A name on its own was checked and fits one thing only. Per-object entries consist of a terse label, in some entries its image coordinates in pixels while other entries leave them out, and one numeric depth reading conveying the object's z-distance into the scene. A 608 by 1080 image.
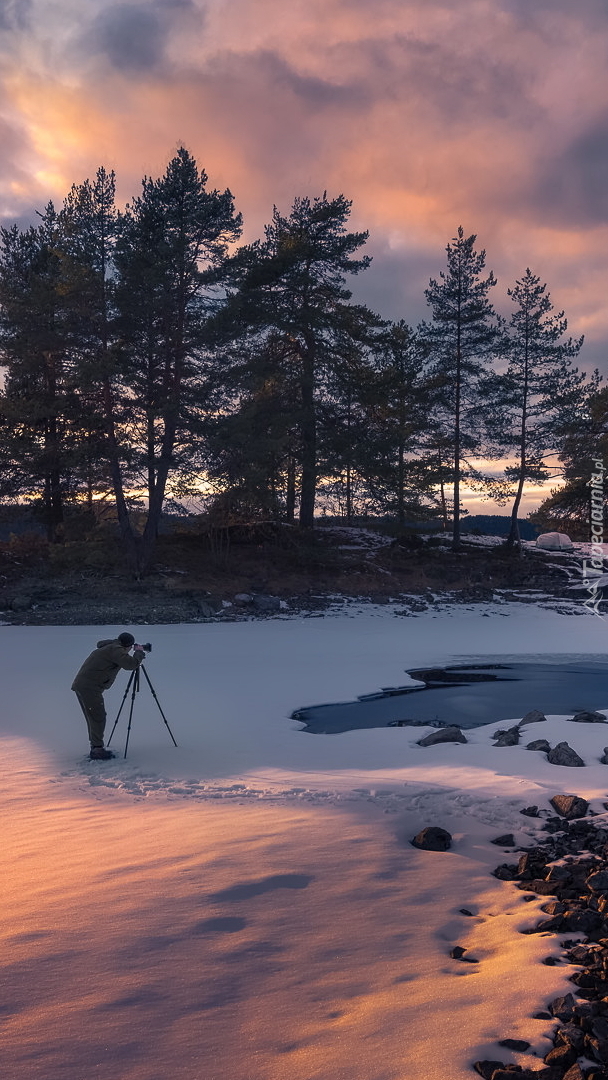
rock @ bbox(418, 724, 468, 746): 9.73
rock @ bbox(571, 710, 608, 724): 10.77
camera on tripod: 9.15
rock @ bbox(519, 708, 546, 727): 10.78
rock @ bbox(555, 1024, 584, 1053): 3.21
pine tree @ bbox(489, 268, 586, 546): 35.69
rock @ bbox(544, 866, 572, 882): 5.11
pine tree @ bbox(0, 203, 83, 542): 24.38
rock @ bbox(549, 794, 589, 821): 6.51
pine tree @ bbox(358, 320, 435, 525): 28.39
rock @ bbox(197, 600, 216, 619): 21.86
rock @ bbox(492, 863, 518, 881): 5.32
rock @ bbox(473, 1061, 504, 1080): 3.09
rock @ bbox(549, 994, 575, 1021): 3.46
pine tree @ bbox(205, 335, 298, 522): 24.45
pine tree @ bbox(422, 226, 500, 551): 34.72
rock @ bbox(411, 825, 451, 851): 5.89
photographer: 9.14
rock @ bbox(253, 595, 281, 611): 22.83
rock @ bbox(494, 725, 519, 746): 9.47
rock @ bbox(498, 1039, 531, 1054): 3.26
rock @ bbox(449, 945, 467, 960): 4.17
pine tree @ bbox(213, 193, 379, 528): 27.41
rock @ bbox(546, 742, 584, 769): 8.27
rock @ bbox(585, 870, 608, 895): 4.91
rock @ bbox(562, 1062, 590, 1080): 2.99
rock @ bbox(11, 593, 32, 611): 21.72
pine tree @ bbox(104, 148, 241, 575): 24.17
